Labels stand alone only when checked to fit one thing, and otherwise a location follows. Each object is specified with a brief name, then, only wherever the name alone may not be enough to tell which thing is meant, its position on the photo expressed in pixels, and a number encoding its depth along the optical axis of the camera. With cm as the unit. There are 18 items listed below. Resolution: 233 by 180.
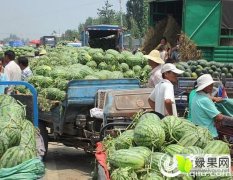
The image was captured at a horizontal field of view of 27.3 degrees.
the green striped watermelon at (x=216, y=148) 416
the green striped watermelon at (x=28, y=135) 467
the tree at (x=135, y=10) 7001
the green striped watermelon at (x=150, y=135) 441
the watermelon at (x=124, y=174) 401
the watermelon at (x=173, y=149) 415
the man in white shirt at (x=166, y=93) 623
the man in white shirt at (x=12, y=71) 1041
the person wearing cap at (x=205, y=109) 579
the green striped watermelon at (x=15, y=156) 418
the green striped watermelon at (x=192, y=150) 402
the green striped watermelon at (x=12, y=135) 450
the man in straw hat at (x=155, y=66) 766
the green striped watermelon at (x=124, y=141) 470
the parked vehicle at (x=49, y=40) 4391
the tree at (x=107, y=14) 6800
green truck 1425
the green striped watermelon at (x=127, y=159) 414
